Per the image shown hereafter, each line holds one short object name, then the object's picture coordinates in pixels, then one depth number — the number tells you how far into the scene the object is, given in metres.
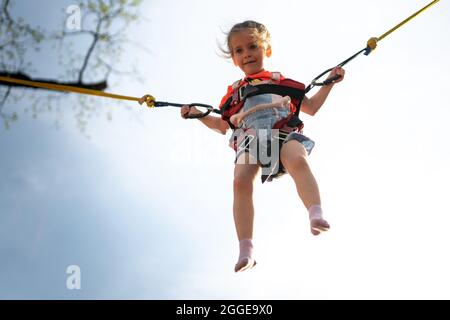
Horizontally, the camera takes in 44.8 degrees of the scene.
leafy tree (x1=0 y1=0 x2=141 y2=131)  4.42
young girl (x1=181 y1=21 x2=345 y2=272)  3.76
